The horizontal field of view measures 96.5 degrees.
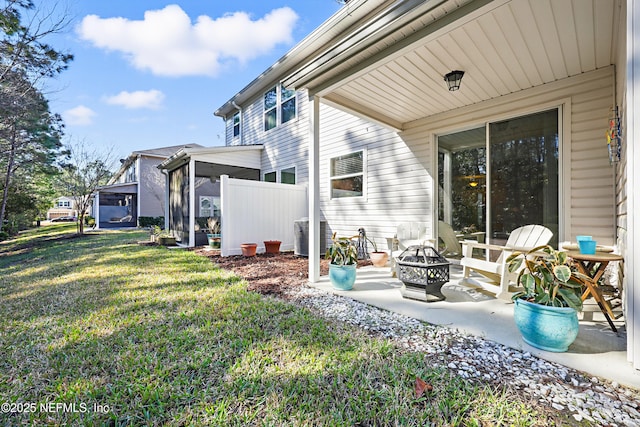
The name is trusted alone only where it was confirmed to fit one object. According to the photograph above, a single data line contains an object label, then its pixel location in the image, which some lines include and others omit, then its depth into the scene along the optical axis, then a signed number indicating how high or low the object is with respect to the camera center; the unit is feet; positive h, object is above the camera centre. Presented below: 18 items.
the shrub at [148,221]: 58.65 -2.02
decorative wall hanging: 8.85 +2.28
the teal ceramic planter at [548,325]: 6.40 -2.64
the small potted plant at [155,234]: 30.40 -2.46
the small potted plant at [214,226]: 29.81 -1.57
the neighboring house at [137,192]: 60.80 +4.17
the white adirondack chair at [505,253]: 9.45 -1.67
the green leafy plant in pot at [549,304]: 6.44 -2.21
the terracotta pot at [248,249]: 21.13 -2.82
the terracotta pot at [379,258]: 17.58 -2.94
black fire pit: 10.30 -2.37
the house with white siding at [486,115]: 8.40 +4.68
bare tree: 41.27 +5.78
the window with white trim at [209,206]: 44.29 +0.80
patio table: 7.58 -1.77
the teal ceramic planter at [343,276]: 12.08 -2.76
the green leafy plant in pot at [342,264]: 12.10 -2.29
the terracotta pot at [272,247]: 22.52 -2.85
